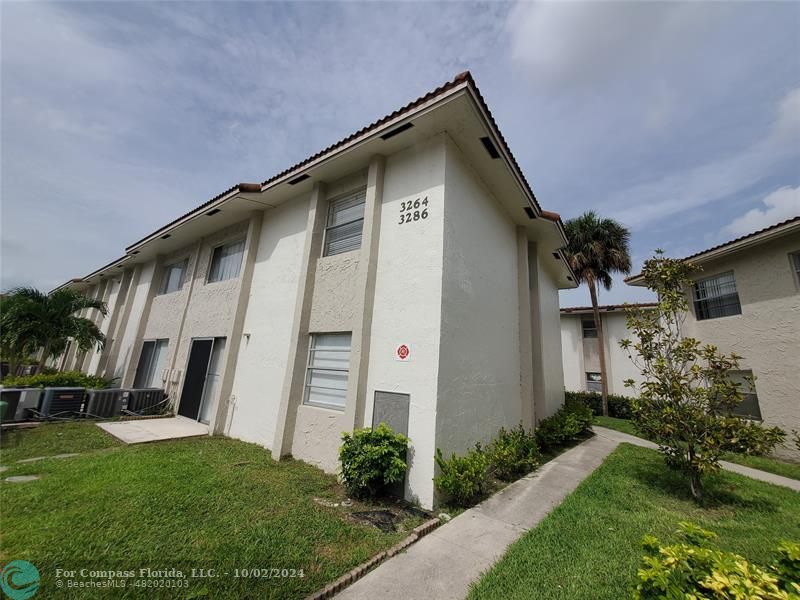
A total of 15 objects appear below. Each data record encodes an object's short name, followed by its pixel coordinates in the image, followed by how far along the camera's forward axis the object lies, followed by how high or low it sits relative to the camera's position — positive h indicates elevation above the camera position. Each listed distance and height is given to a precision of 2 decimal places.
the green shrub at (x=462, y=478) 4.86 -1.60
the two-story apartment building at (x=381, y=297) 5.62 +1.72
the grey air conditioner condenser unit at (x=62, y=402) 9.52 -1.63
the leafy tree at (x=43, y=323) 11.78 +1.02
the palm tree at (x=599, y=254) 17.73 +7.45
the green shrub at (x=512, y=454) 6.35 -1.58
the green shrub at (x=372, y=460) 4.86 -1.41
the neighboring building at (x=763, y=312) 9.26 +2.69
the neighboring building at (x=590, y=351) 18.75 +2.12
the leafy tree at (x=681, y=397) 5.24 -0.11
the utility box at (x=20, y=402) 8.96 -1.60
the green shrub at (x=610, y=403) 17.35 -0.97
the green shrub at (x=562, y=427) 9.15 -1.36
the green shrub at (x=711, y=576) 1.74 -1.10
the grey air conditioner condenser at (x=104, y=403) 10.23 -1.68
